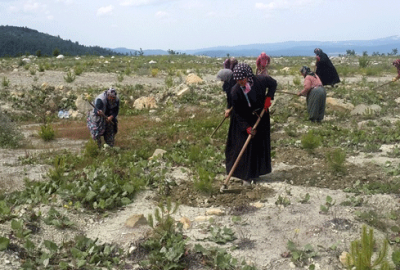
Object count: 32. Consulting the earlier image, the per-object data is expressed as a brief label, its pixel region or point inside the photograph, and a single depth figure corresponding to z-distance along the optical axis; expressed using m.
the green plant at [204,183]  5.26
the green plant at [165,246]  3.69
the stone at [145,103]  12.46
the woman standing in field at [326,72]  11.61
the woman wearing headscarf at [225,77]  6.90
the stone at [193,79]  13.71
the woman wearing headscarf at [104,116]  7.33
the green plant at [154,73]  17.16
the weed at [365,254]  3.12
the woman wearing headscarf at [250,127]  5.38
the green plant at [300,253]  3.73
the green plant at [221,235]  4.05
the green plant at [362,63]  19.25
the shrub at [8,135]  8.32
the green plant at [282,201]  4.87
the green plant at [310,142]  6.88
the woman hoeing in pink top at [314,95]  9.33
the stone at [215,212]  4.70
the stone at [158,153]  6.87
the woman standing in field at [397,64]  11.09
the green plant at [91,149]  6.90
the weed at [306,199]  4.92
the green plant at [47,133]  9.12
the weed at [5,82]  13.77
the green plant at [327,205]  4.59
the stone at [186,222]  4.34
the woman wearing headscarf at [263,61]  8.14
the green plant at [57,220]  4.30
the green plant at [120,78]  15.32
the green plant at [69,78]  14.89
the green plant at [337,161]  5.77
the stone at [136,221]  4.38
